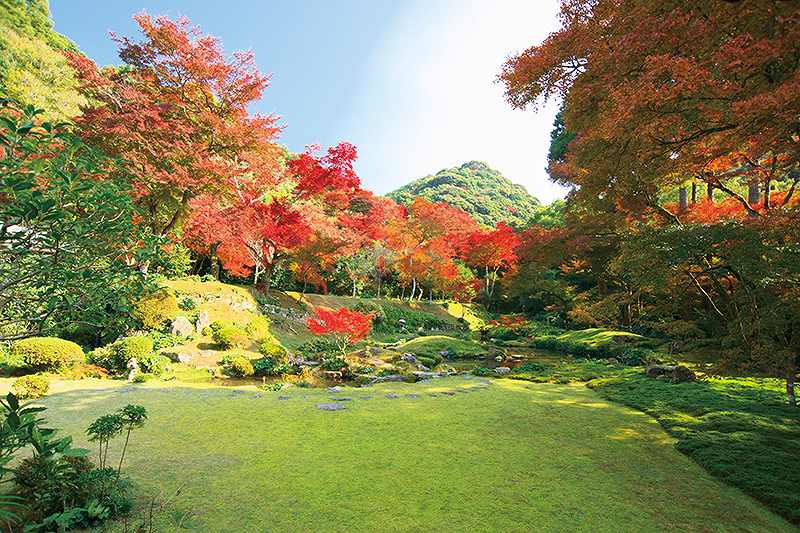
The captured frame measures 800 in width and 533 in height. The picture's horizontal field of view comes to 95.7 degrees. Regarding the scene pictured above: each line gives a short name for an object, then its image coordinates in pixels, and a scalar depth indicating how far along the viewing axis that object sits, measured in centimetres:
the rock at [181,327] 1015
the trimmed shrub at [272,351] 915
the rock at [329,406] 539
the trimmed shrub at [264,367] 884
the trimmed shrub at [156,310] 990
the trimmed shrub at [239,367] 846
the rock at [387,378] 843
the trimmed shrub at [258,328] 1163
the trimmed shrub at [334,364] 927
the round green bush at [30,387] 552
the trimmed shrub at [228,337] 1019
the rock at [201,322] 1076
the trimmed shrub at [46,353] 719
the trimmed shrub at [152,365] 803
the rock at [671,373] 746
